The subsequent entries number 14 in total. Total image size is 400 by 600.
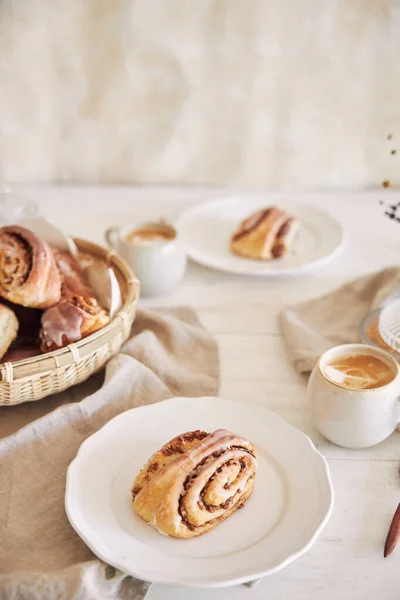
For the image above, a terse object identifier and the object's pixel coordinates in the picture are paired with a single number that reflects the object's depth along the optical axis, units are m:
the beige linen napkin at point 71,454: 0.76
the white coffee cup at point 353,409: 0.91
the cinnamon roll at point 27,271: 1.05
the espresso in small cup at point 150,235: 1.39
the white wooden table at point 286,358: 0.78
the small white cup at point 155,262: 1.32
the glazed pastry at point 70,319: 1.02
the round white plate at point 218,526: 0.76
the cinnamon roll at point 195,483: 0.78
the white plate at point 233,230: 1.43
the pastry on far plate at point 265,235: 1.45
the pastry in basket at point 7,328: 1.01
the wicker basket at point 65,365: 0.96
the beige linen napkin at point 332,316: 1.17
